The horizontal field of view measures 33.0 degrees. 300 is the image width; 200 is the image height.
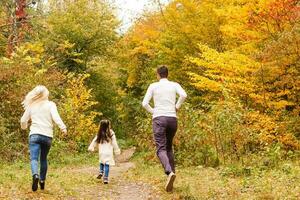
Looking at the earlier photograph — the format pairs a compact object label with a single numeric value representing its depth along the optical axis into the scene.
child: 11.90
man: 8.50
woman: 8.40
